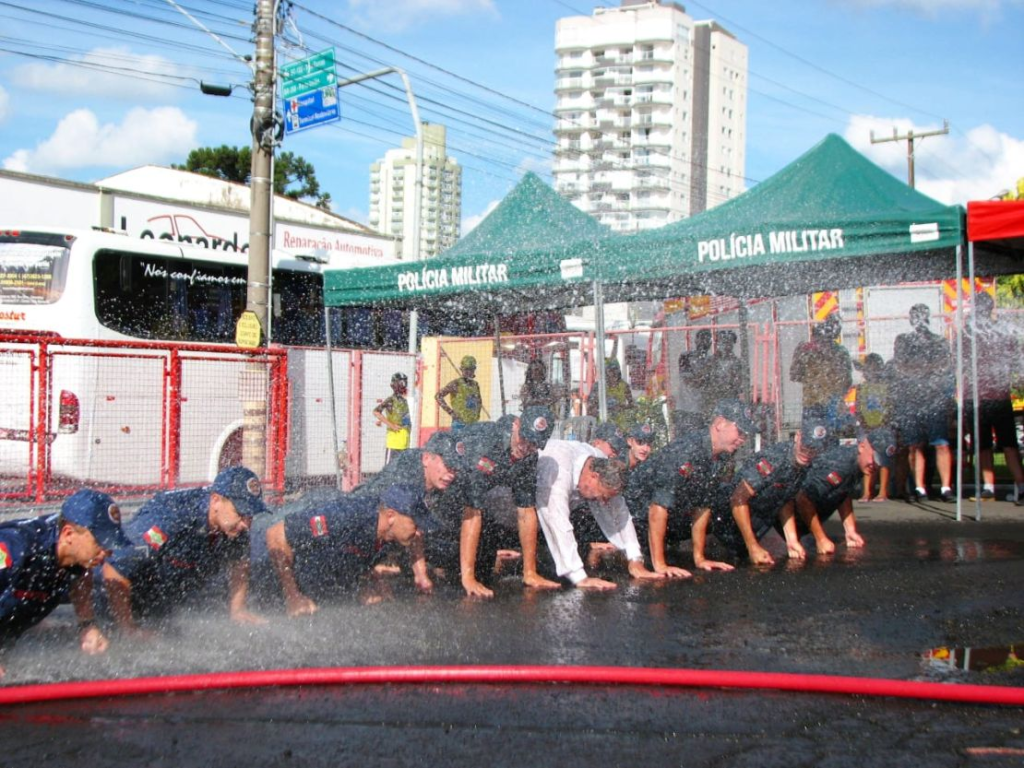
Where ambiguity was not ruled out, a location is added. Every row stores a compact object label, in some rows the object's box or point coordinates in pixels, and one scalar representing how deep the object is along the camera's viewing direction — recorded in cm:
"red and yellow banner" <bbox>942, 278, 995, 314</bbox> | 1338
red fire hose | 421
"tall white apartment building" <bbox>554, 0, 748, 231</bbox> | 10481
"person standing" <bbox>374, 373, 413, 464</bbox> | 1206
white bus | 844
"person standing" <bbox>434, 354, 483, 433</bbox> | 1161
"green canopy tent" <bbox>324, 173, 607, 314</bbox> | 949
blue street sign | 1140
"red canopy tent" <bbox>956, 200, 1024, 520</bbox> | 796
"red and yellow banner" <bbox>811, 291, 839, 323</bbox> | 1488
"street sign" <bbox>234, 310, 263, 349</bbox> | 1020
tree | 4875
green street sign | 1143
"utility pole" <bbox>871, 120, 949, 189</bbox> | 3853
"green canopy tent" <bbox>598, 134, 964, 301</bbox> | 803
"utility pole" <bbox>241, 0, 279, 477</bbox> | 959
